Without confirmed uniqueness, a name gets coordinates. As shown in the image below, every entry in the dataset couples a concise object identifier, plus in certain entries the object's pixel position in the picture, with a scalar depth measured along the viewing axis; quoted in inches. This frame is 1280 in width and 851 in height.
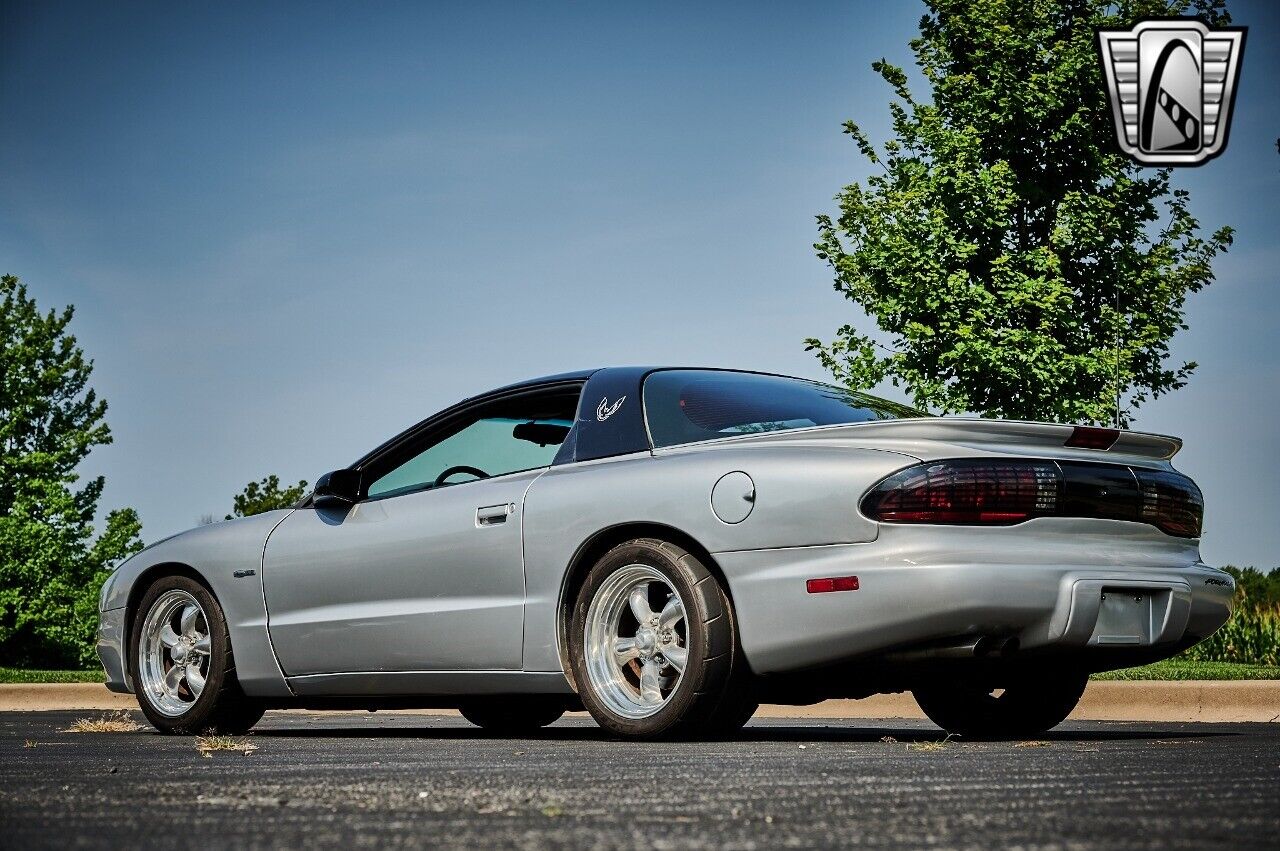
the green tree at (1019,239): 880.3
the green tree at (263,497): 1879.9
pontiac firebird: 207.3
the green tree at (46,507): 1445.6
